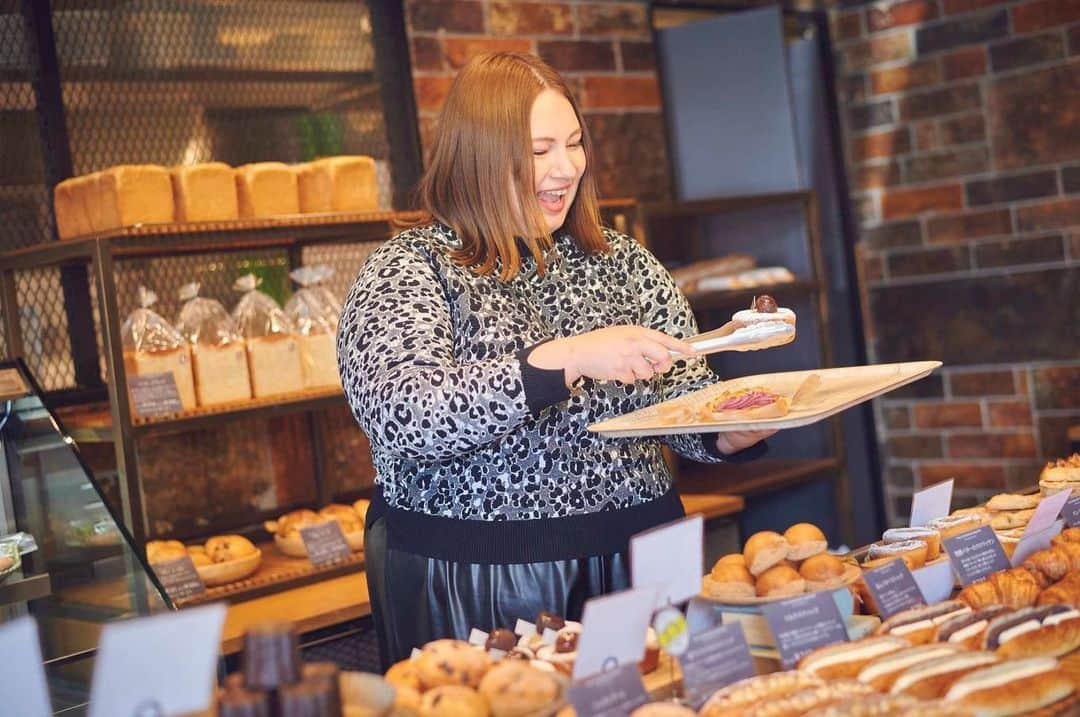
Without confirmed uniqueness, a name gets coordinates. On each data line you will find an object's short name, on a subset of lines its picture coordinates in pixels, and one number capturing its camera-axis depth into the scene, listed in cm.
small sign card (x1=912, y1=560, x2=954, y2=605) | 178
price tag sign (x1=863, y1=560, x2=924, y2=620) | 167
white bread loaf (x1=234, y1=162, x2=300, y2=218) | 315
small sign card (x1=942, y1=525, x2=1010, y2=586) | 180
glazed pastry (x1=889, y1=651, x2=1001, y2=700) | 142
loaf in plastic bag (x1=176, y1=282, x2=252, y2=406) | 300
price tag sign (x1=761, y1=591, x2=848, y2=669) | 155
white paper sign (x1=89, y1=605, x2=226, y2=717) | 109
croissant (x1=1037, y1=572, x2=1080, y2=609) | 167
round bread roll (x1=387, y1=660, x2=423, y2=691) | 140
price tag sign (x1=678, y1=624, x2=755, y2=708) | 143
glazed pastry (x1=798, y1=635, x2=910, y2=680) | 148
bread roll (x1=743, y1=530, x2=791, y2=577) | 169
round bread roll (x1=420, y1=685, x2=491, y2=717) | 131
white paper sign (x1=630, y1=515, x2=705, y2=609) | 141
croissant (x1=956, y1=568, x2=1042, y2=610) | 171
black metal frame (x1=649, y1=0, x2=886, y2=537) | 466
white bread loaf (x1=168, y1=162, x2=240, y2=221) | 304
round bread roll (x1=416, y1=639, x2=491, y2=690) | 140
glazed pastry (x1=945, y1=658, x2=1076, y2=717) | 138
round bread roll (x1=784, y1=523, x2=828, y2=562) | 171
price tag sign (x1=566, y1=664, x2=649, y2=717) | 130
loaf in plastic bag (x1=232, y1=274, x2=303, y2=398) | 308
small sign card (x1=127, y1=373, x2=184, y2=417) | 286
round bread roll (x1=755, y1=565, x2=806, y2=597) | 164
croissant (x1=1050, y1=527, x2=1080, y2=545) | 187
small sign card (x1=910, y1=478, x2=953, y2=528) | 203
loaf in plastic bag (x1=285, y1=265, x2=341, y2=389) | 318
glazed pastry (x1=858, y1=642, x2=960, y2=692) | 145
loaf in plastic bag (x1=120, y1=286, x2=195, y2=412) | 291
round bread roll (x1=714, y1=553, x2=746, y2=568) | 172
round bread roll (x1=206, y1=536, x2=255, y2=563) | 304
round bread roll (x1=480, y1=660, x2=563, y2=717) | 133
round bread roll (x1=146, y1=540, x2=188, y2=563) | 294
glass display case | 228
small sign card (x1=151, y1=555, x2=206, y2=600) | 291
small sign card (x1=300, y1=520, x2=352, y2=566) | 313
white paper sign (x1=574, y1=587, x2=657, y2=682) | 131
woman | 208
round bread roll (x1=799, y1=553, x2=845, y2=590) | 166
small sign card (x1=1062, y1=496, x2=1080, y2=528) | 204
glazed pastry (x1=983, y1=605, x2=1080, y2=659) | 152
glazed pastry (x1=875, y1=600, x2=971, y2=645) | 159
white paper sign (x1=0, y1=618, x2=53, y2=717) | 115
